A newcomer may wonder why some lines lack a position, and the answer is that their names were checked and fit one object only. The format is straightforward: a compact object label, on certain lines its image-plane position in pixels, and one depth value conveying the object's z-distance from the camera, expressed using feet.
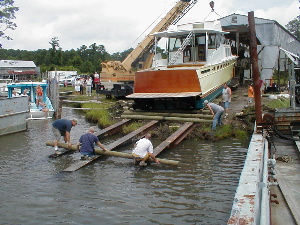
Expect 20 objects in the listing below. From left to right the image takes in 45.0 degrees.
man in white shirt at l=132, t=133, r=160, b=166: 33.29
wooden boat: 49.96
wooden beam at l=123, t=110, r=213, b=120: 48.92
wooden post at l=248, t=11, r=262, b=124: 33.35
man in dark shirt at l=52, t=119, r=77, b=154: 37.86
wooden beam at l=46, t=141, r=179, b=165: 33.19
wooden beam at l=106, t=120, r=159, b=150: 39.38
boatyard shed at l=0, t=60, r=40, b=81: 198.59
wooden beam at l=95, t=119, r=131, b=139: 46.11
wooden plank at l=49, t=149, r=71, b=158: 37.59
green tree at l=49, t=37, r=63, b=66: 214.28
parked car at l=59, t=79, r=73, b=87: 142.92
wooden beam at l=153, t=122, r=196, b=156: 37.83
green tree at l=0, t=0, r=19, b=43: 97.35
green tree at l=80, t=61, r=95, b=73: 204.18
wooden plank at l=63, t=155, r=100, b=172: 32.13
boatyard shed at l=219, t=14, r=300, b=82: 81.10
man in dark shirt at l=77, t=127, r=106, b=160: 35.17
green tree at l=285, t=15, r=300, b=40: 312.46
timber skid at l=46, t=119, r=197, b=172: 33.98
